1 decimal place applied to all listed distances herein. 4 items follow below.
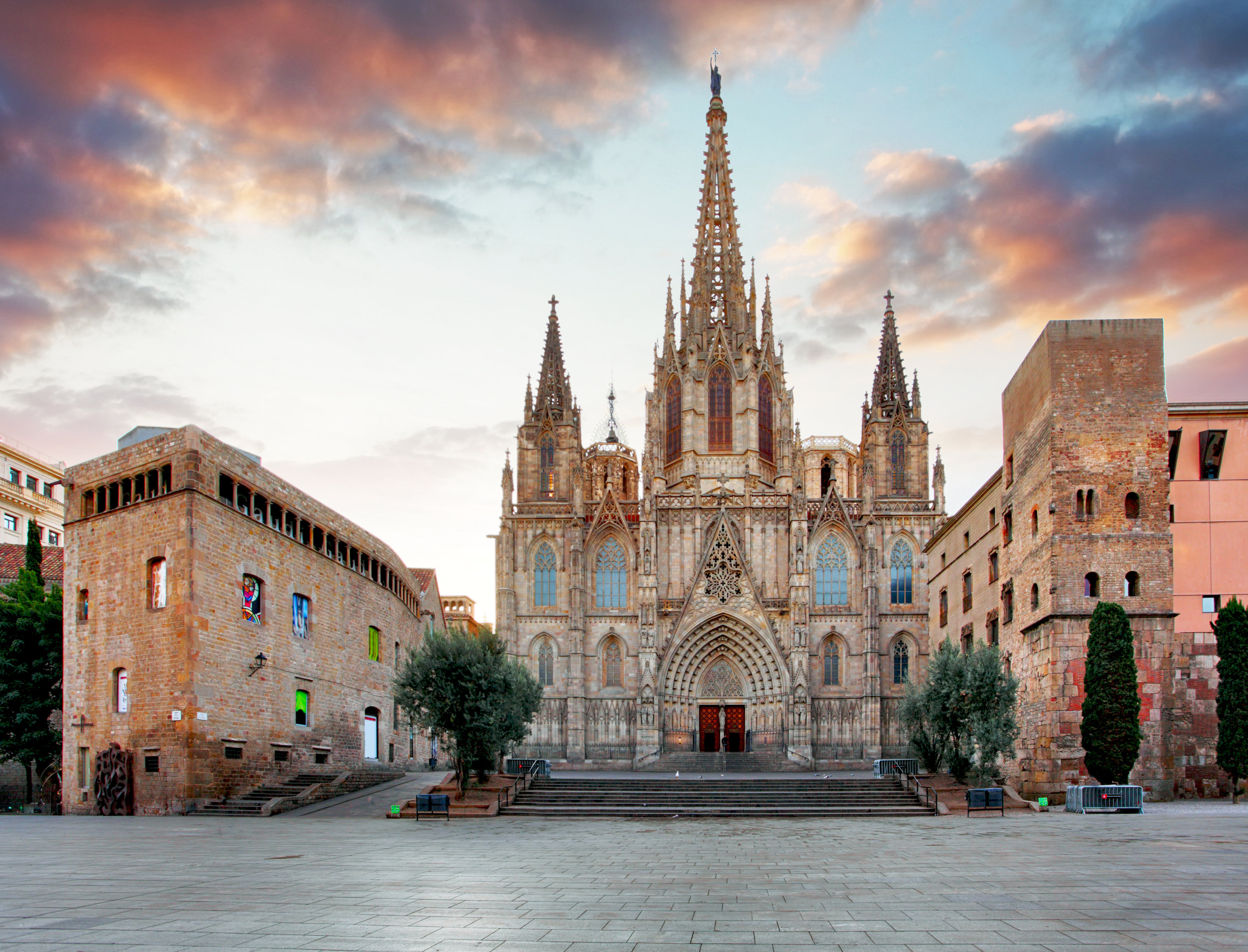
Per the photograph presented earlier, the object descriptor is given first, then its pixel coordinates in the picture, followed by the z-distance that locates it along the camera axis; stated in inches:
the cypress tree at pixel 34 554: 1470.2
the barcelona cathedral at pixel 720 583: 2142.0
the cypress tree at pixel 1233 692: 1091.3
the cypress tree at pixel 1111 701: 1062.4
